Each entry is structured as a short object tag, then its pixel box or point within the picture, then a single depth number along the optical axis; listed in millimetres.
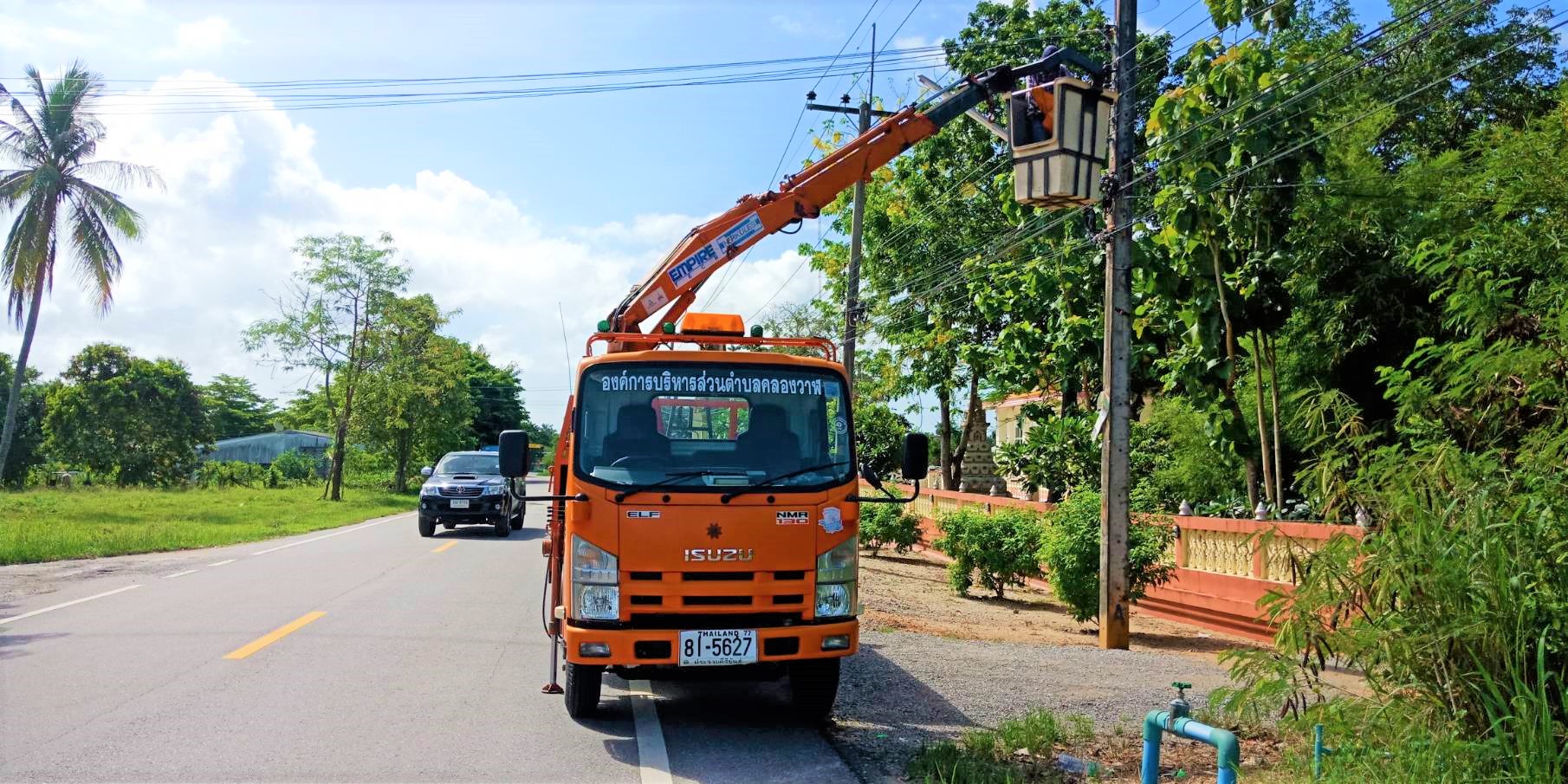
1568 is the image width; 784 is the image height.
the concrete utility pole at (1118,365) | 11602
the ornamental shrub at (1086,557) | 12891
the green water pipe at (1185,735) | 4328
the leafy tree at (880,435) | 34375
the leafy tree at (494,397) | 86125
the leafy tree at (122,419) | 44281
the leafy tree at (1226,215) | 12453
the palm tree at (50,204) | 27344
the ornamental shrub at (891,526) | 22875
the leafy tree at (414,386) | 45500
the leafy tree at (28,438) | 49781
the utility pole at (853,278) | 22609
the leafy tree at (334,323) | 42812
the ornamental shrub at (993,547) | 16125
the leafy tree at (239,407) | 87938
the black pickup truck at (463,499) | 23547
